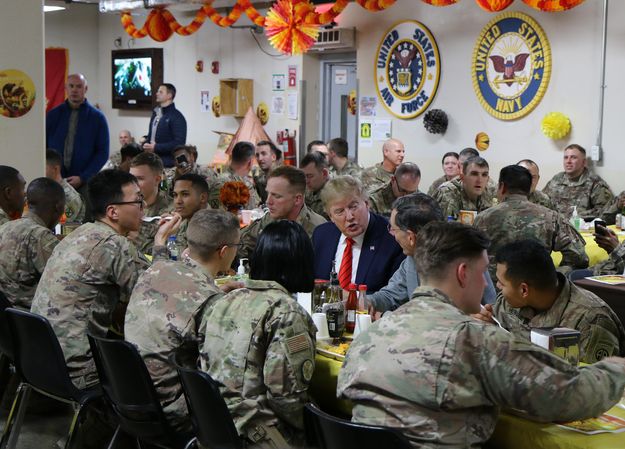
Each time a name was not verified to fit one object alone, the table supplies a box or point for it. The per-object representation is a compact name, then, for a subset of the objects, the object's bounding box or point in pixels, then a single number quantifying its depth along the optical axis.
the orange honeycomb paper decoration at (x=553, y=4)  9.51
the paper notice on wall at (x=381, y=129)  12.49
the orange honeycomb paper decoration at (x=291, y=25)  11.53
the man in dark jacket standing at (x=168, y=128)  11.98
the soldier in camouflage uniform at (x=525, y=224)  6.35
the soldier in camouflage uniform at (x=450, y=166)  10.84
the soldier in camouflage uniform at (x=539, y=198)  9.05
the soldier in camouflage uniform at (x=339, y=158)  11.43
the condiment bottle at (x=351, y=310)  4.11
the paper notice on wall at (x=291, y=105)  13.64
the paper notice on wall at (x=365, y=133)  12.79
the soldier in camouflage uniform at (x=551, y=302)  3.69
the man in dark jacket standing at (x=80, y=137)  10.08
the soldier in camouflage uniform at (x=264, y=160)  10.57
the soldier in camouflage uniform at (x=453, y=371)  2.59
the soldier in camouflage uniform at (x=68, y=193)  7.99
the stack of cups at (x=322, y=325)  3.97
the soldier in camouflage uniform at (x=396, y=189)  8.27
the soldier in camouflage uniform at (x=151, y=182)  7.11
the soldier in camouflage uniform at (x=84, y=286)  4.41
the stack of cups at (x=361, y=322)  4.04
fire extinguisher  13.62
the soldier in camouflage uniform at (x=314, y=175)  8.34
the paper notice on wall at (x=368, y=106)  12.73
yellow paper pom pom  10.27
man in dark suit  5.24
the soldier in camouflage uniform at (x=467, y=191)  8.19
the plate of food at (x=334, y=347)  3.69
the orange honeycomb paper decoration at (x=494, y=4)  9.96
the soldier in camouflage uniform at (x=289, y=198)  5.99
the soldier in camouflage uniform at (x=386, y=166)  10.55
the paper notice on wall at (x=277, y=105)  13.92
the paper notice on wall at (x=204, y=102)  15.25
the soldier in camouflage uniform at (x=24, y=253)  5.26
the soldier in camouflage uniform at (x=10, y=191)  6.11
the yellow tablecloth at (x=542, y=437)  2.71
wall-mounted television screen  15.90
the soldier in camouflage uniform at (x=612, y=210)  9.57
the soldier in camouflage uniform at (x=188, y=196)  6.47
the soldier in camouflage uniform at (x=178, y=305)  3.71
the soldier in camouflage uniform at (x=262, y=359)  3.22
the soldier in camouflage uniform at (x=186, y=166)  9.47
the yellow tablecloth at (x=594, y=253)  7.25
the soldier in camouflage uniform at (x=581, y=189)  9.95
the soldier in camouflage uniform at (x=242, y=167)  9.37
